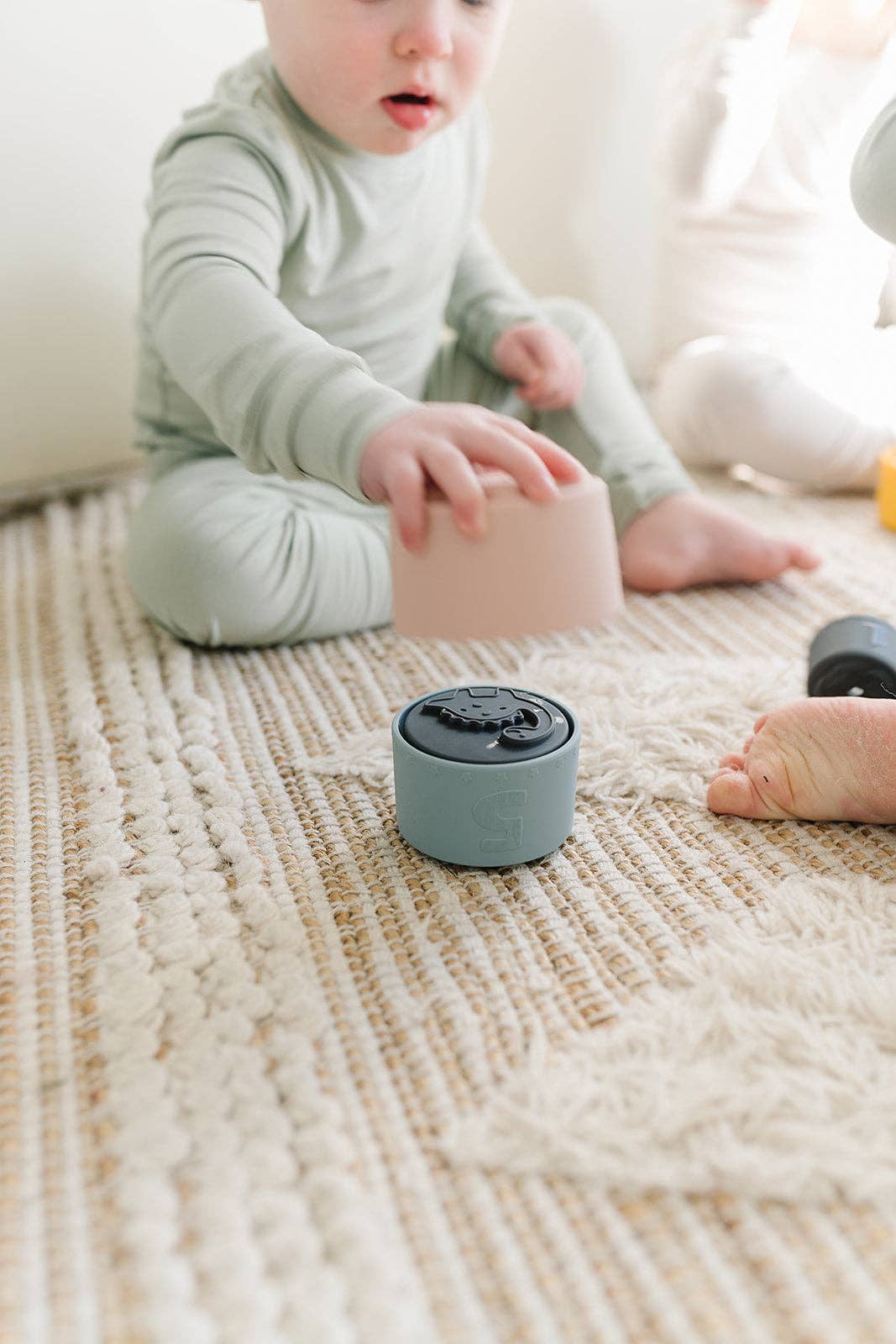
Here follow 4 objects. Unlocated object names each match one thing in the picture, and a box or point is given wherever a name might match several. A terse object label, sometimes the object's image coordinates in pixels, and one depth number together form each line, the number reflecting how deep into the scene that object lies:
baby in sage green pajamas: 0.58
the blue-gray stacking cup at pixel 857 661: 0.69
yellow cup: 1.10
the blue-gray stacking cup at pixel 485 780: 0.57
